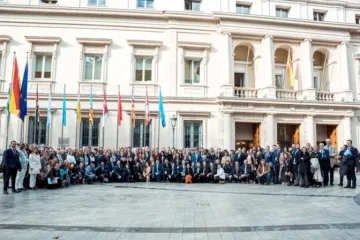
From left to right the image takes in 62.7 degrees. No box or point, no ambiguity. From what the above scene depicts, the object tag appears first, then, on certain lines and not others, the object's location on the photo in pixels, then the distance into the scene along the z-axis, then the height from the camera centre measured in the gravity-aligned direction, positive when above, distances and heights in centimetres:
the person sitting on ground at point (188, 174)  1576 -154
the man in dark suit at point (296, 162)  1398 -78
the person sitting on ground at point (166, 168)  1606 -124
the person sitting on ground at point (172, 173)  1598 -150
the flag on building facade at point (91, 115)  1898 +192
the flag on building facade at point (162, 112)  1952 +219
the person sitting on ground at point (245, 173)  1587 -147
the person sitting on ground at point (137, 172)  1606 -146
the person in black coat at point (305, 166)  1357 -93
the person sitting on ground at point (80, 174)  1478 -145
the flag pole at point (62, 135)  1981 +66
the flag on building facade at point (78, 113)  1888 +205
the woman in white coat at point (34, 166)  1224 -89
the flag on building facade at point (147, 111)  1933 +221
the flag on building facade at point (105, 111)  1908 +220
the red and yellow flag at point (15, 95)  1303 +219
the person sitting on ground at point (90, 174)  1504 -148
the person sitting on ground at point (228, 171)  1602 -139
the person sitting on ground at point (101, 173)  1553 -148
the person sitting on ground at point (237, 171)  1598 -141
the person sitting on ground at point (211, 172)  1586 -143
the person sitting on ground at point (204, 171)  1588 -138
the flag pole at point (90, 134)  2067 +76
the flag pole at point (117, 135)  2048 +66
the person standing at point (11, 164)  1117 -75
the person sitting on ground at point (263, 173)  1538 -143
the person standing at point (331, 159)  1413 -64
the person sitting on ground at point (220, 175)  1572 -157
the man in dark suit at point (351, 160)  1279 -61
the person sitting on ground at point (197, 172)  1592 -143
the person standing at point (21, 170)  1180 -102
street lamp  1904 +164
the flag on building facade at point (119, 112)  1945 +216
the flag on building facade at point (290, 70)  2228 +573
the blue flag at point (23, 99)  1317 +207
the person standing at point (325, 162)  1383 -76
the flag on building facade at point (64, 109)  1886 +227
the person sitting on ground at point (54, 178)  1267 -143
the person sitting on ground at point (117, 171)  1573 -138
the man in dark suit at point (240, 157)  1666 -65
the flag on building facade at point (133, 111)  1959 +227
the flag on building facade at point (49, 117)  1827 +172
